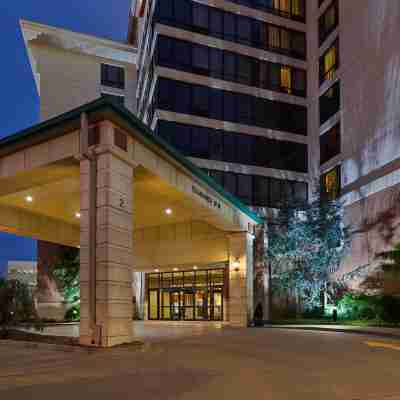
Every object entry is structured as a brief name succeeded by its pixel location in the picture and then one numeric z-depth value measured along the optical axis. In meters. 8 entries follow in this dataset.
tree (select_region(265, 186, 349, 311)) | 33.75
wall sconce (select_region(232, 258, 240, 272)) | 28.19
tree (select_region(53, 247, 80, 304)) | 38.31
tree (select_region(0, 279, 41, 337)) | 18.44
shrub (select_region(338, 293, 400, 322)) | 28.38
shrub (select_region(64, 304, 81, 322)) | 38.04
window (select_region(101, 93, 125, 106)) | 52.87
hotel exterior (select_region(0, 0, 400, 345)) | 28.97
